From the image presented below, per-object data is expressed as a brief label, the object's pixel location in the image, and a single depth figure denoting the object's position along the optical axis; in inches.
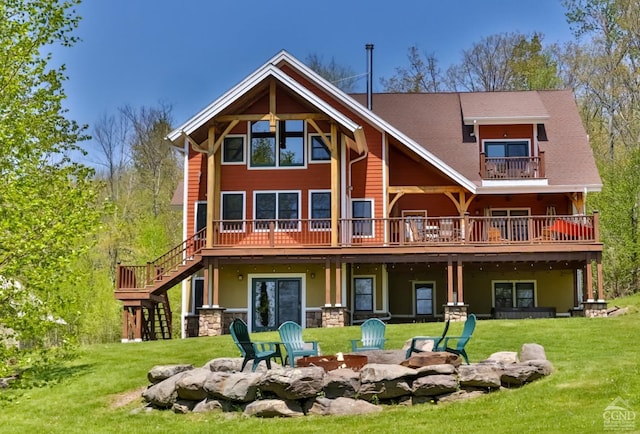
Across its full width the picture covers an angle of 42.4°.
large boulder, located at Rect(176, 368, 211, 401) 528.7
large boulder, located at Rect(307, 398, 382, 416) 499.2
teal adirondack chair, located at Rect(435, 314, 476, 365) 560.1
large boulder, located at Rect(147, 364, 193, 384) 568.7
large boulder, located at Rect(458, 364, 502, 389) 511.5
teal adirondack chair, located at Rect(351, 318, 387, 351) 645.9
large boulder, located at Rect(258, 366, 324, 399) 503.8
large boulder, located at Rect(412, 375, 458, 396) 508.1
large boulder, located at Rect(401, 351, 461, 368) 536.7
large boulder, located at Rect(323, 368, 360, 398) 514.0
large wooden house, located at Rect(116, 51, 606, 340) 922.1
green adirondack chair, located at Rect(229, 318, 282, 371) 548.4
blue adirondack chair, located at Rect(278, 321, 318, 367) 581.6
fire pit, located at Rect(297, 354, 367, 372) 546.6
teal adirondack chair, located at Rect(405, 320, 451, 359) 572.7
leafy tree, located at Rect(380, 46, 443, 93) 1753.2
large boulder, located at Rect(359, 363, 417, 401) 510.0
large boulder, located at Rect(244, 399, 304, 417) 503.2
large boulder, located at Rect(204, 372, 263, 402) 519.5
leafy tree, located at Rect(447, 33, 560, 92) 1624.0
